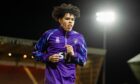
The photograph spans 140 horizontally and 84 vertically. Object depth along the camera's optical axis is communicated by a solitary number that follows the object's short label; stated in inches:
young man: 252.4
